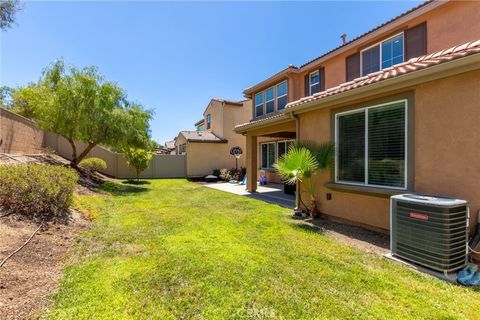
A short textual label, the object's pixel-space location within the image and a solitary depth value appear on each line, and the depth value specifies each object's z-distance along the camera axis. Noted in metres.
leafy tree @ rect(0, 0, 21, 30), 8.20
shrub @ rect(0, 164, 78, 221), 5.76
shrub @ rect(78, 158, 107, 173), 17.28
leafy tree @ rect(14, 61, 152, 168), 12.54
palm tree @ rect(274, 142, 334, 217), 6.86
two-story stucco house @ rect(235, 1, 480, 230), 4.46
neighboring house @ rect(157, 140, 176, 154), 36.75
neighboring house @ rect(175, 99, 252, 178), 21.83
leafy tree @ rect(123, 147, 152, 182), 16.95
